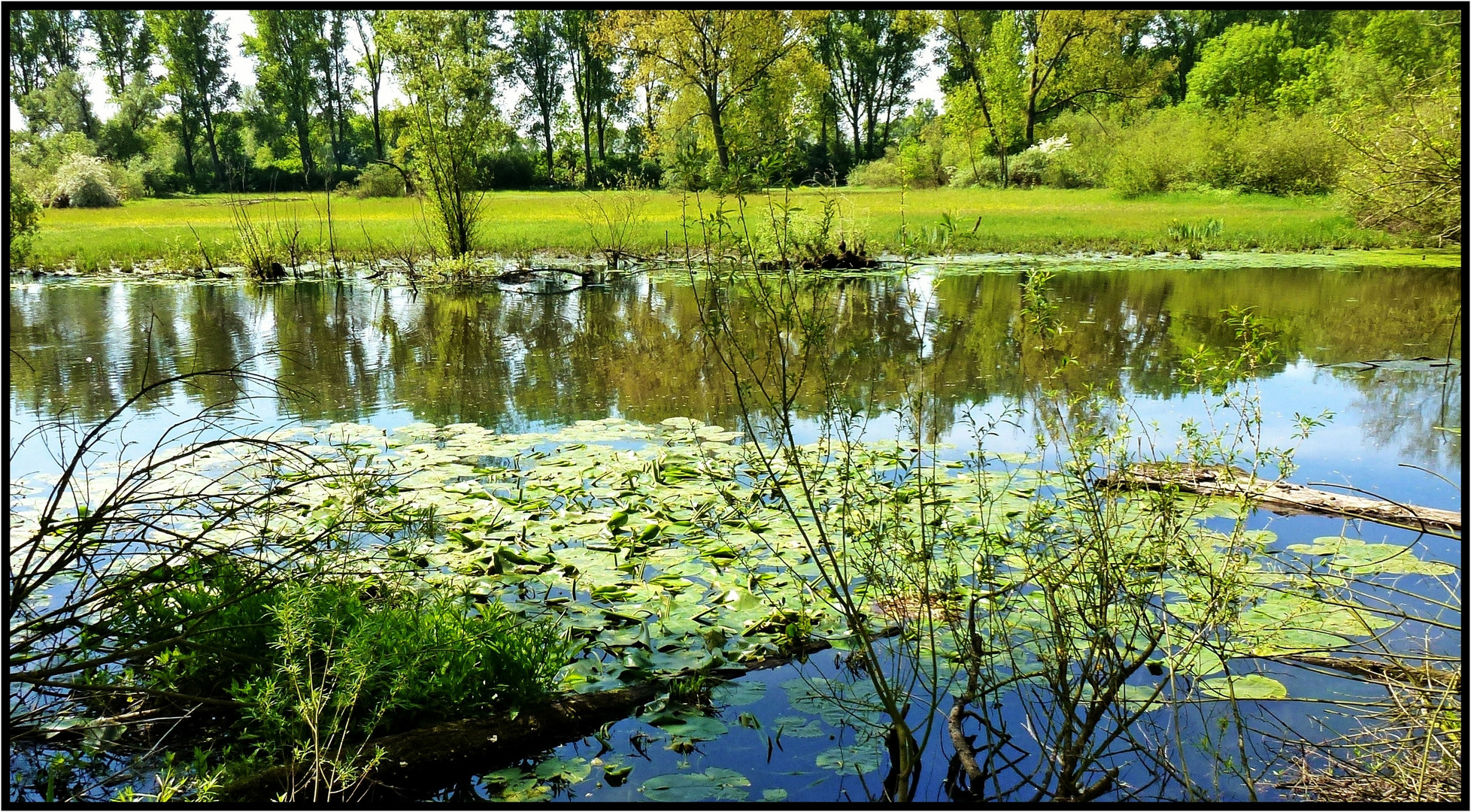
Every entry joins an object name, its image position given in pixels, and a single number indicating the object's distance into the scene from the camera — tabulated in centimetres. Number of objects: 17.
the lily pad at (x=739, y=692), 341
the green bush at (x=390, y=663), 272
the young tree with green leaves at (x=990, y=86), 3744
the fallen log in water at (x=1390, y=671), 301
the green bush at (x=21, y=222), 1500
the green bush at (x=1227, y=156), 2653
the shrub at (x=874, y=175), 3447
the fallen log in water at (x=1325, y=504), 461
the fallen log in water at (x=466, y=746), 272
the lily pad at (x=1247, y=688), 326
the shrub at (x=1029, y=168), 3331
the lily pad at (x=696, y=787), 285
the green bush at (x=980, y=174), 3366
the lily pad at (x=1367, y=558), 420
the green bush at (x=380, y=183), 3155
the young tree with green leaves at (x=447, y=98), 1509
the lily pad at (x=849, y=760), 302
